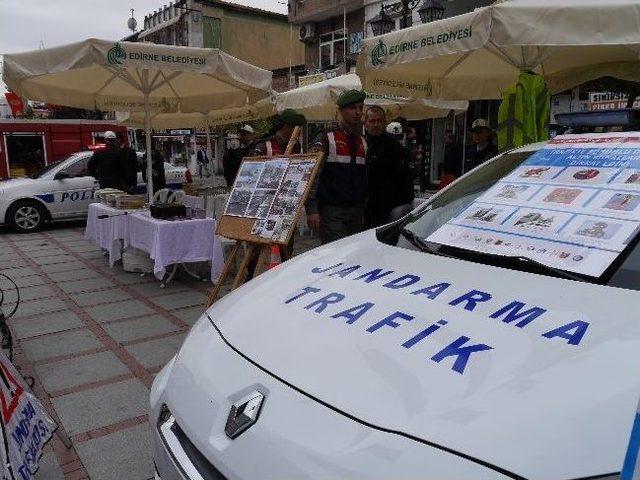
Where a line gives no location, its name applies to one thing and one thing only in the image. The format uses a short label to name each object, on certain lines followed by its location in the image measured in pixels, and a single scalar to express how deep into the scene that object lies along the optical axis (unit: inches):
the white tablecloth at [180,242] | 217.6
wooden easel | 156.9
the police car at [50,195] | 394.0
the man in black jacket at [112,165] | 339.6
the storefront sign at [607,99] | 393.7
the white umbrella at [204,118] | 421.7
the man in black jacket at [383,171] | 179.8
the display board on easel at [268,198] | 151.6
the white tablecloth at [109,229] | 252.1
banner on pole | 81.7
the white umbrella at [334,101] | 324.5
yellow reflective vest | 178.9
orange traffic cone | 154.6
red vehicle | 543.2
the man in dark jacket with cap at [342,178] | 166.9
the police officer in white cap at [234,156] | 337.1
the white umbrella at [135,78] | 208.5
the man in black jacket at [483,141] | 229.9
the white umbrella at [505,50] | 141.1
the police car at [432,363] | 42.5
